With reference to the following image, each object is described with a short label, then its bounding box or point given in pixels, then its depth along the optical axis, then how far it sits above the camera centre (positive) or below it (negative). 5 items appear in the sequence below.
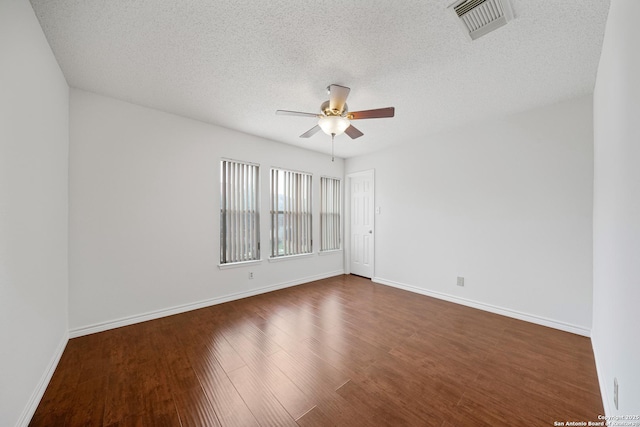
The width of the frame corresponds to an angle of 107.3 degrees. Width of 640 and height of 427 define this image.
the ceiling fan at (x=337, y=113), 2.19 +0.96
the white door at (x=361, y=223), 4.82 -0.22
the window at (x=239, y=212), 3.59 +0.02
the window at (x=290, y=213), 4.18 +0.00
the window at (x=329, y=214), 5.00 -0.02
